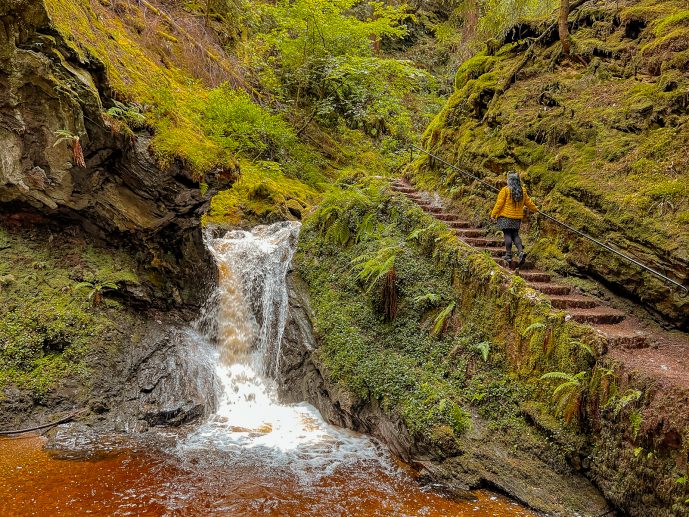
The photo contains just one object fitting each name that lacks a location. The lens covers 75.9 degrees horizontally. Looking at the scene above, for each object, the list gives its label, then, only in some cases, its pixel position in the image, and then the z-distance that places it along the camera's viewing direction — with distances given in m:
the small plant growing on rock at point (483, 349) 7.05
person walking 8.02
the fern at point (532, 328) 6.39
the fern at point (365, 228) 10.99
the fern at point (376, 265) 8.74
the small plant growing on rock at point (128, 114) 8.59
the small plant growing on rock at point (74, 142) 7.73
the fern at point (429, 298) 8.37
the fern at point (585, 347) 5.79
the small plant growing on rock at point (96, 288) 8.72
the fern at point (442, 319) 8.05
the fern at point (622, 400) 5.08
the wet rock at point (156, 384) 7.75
